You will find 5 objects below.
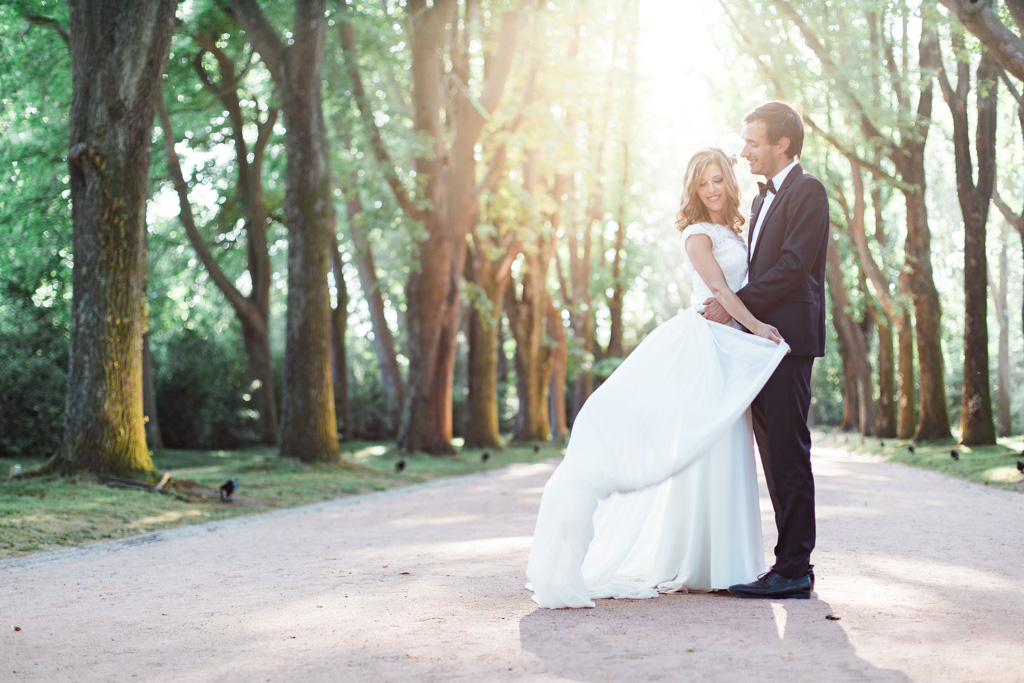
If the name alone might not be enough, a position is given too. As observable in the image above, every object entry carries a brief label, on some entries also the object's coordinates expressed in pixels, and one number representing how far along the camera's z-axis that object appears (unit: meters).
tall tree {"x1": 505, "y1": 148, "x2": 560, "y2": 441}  24.84
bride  4.80
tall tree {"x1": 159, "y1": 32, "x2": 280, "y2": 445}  20.56
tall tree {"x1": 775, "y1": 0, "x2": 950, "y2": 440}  19.34
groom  4.83
